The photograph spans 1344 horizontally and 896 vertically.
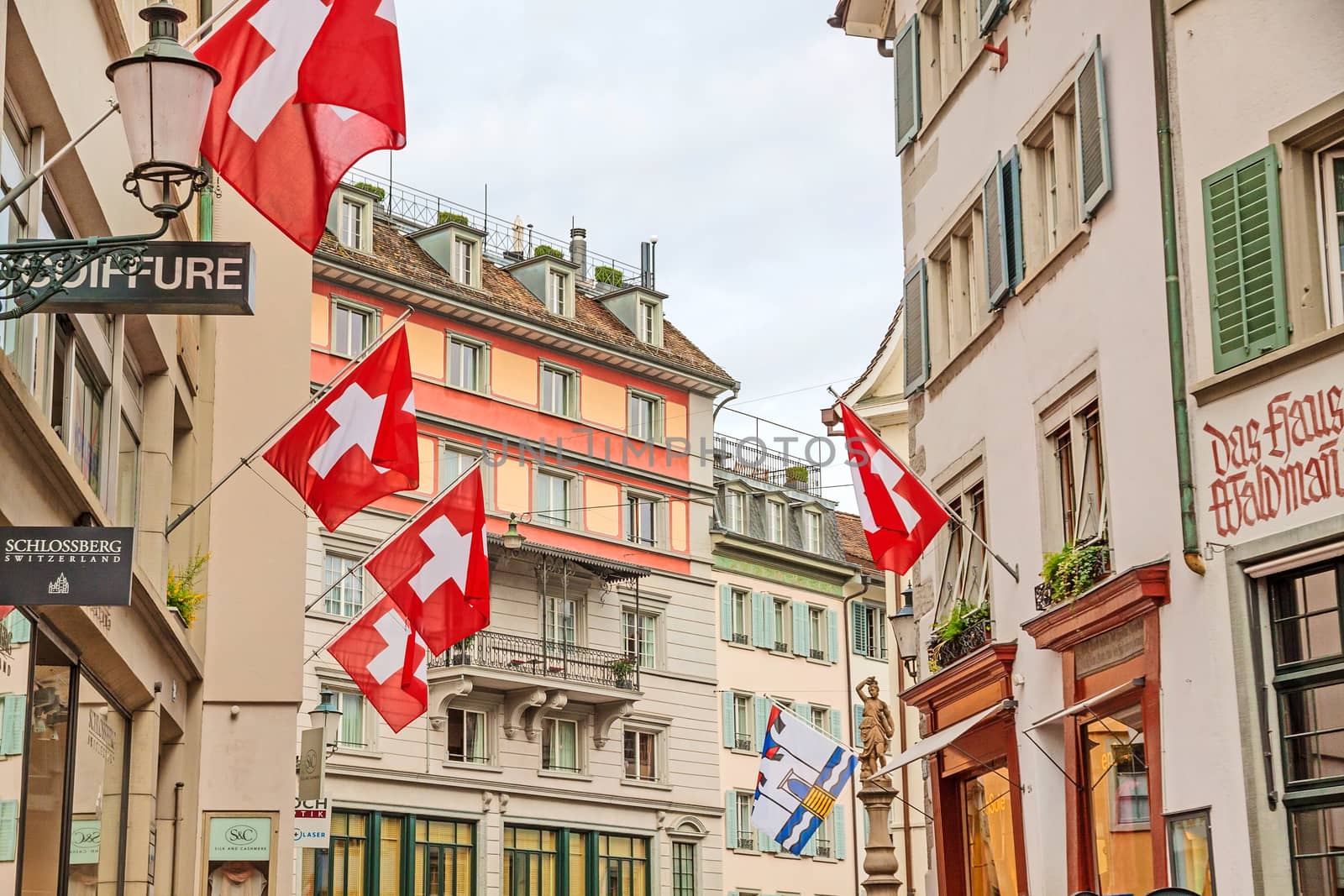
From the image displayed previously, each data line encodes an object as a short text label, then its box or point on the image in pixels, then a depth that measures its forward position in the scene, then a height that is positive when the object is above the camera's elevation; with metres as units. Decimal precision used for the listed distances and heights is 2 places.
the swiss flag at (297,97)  11.52 +4.84
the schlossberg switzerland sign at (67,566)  9.84 +1.92
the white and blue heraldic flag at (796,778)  28.12 +2.44
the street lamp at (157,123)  8.91 +3.64
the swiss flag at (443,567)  20.62 +3.98
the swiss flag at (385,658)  21.47 +3.18
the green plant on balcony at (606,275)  61.66 +20.39
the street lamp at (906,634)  23.23 +3.62
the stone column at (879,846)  23.70 +1.28
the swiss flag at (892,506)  18.70 +4.07
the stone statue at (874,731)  24.95 +2.76
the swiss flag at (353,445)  17.89 +4.50
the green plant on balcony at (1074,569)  17.00 +3.21
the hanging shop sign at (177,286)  10.27 +3.39
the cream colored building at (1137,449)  13.72 +3.93
